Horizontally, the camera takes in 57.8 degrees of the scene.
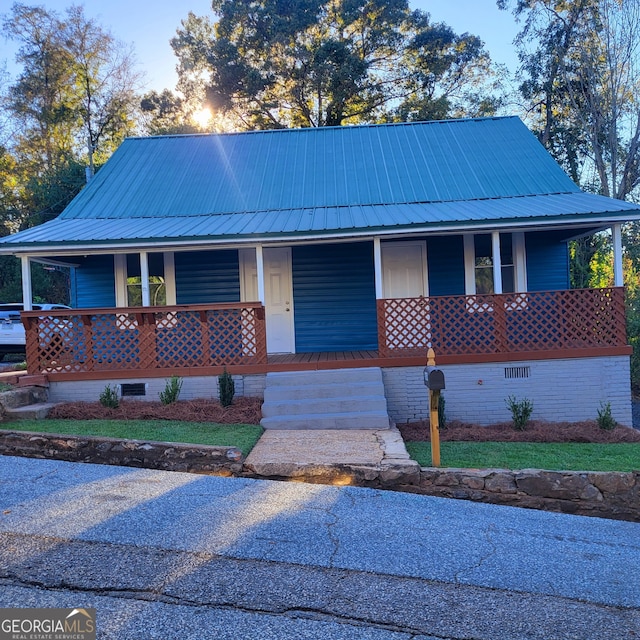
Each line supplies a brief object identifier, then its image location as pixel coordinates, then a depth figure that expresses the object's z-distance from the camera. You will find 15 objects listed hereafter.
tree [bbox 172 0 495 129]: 28.19
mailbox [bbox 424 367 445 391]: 6.69
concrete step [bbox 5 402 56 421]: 8.62
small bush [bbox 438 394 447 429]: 9.34
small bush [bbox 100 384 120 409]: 9.48
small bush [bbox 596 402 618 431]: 9.30
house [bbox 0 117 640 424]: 10.07
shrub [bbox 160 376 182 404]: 9.68
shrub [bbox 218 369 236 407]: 9.48
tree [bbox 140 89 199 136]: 31.86
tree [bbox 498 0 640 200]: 20.33
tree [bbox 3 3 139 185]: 33.31
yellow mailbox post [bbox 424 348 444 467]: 6.69
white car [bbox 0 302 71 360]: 16.36
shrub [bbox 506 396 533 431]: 9.25
